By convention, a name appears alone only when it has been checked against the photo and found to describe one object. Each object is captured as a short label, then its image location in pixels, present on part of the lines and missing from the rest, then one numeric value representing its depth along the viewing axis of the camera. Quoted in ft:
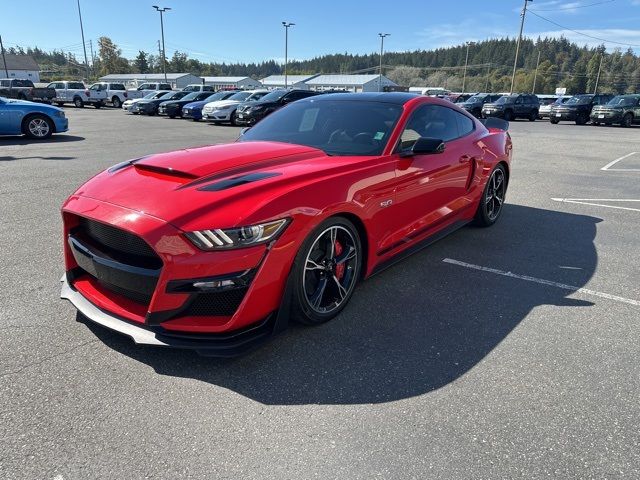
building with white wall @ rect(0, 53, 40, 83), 325.62
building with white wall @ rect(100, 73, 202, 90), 272.92
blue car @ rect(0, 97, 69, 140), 41.47
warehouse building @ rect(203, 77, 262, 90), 290.11
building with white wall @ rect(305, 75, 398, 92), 291.99
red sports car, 8.03
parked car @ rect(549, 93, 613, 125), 88.02
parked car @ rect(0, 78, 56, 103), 105.60
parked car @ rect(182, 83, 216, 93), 115.49
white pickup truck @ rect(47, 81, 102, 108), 113.70
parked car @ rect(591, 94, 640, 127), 80.28
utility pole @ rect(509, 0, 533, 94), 152.05
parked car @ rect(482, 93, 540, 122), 96.02
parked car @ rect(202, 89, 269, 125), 71.51
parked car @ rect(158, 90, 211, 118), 85.97
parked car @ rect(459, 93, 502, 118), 100.89
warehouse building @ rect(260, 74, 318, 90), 320.50
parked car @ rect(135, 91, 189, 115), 92.63
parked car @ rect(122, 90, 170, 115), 94.53
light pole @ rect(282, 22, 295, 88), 208.23
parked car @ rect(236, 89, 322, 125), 66.13
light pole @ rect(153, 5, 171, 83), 195.52
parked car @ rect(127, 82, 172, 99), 120.78
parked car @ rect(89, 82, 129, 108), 115.14
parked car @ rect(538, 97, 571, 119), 95.82
